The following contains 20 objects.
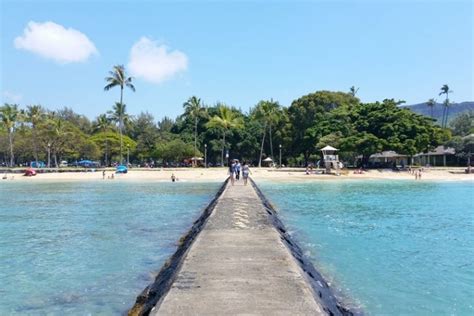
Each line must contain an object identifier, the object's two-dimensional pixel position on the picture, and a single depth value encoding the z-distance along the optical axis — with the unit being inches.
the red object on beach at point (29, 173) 2231.2
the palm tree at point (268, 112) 2871.6
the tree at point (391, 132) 2096.5
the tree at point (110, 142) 3075.8
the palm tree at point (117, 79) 2586.1
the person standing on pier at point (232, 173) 1202.3
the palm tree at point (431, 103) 4943.4
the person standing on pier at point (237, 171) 1323.1
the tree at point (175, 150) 2930.6
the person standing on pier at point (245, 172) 1212.8
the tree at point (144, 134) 3346.5
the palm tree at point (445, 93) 4458.9
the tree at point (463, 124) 3514.8
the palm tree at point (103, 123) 3435.0
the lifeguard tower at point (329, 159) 2124.8
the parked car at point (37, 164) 3049.0
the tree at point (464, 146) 2546.0
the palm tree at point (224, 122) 2925.7
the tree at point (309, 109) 2817.4
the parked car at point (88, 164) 3149.6
